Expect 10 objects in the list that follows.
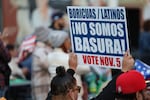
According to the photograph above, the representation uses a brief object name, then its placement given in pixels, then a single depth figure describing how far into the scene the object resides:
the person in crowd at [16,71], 13.35
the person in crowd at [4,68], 9.89
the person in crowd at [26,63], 13.43
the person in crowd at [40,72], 11.28
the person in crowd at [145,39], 16.81
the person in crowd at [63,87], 7.12
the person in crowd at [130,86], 6.48
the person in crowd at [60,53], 10.24
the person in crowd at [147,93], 6.84
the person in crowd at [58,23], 12.97
